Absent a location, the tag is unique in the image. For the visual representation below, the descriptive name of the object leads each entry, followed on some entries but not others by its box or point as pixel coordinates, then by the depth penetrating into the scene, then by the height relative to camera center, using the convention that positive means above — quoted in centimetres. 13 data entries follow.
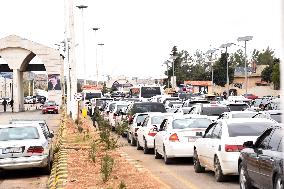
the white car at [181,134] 2053 -145
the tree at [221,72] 11988 +204
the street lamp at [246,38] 7305 +470
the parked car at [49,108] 7975 -251
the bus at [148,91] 6662 -61
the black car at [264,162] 1135 -136
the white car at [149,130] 2506 -164
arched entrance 8219 +351
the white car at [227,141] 1544 -128
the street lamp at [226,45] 8344 +458
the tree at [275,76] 9416 +96
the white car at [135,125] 2926 -169
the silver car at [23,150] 1853 -169
